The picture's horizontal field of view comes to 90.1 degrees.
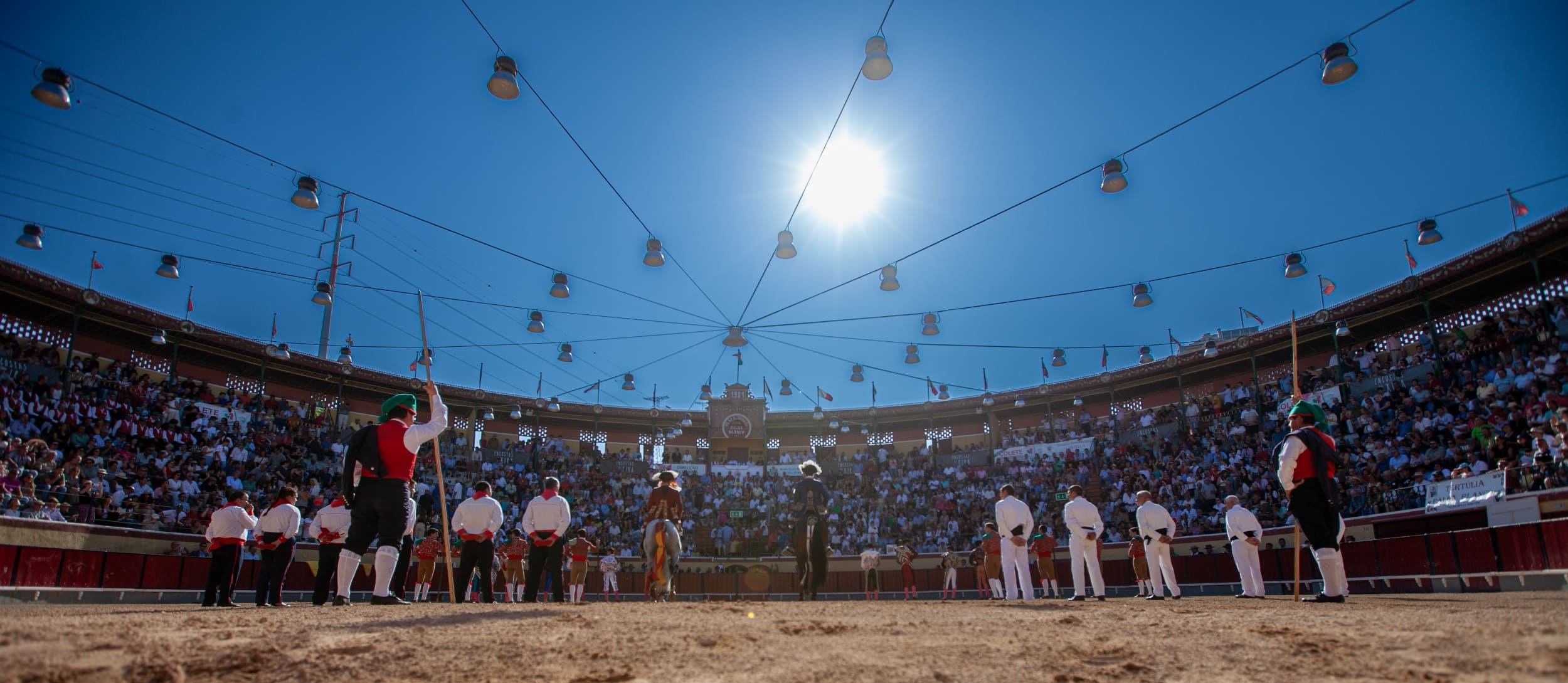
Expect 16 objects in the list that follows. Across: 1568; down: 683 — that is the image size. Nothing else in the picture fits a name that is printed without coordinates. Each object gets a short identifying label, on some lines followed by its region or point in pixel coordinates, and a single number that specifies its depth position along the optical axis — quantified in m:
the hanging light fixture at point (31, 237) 15.68
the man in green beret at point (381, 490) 6.74
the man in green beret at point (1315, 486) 7.58
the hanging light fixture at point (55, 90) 9.63
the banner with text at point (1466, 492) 15.06
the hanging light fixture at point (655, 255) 15.66
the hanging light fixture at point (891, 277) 17.64
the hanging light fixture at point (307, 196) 12.65
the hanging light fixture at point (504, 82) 10.41
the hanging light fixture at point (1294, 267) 17.03
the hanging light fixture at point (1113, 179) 12.70
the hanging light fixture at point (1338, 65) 10.35
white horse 9.81
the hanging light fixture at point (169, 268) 17.02
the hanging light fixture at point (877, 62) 10.63
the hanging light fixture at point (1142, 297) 18.06
